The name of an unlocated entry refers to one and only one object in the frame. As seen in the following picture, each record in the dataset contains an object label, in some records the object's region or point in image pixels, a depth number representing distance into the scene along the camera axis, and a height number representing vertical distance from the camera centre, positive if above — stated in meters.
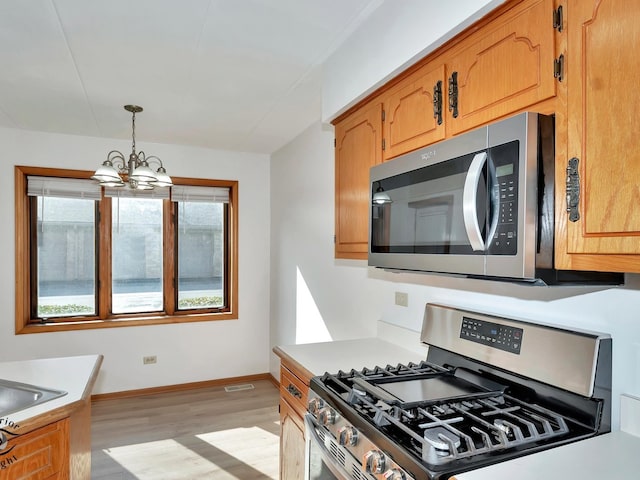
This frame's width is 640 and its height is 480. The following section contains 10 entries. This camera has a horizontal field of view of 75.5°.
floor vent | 4.26 -1.58
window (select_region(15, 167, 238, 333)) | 3.87 -0.16
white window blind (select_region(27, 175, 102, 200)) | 3.81 +0.46
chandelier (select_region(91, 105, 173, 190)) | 2.63 +0.39
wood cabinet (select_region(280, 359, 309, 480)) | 1.87 -0.90
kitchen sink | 1.71 -0.66
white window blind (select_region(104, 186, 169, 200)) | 4.09 +0.44
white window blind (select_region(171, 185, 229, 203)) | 4.31 +0.45
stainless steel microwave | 1.07 +0.09
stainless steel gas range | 1.09 -0.55
